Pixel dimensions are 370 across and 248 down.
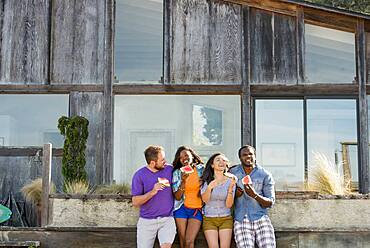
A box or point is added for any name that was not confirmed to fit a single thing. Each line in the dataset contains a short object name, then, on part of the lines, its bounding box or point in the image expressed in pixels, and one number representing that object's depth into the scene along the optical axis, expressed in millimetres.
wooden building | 11156
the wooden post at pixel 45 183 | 7734
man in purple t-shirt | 6812
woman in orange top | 6879
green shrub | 10125
